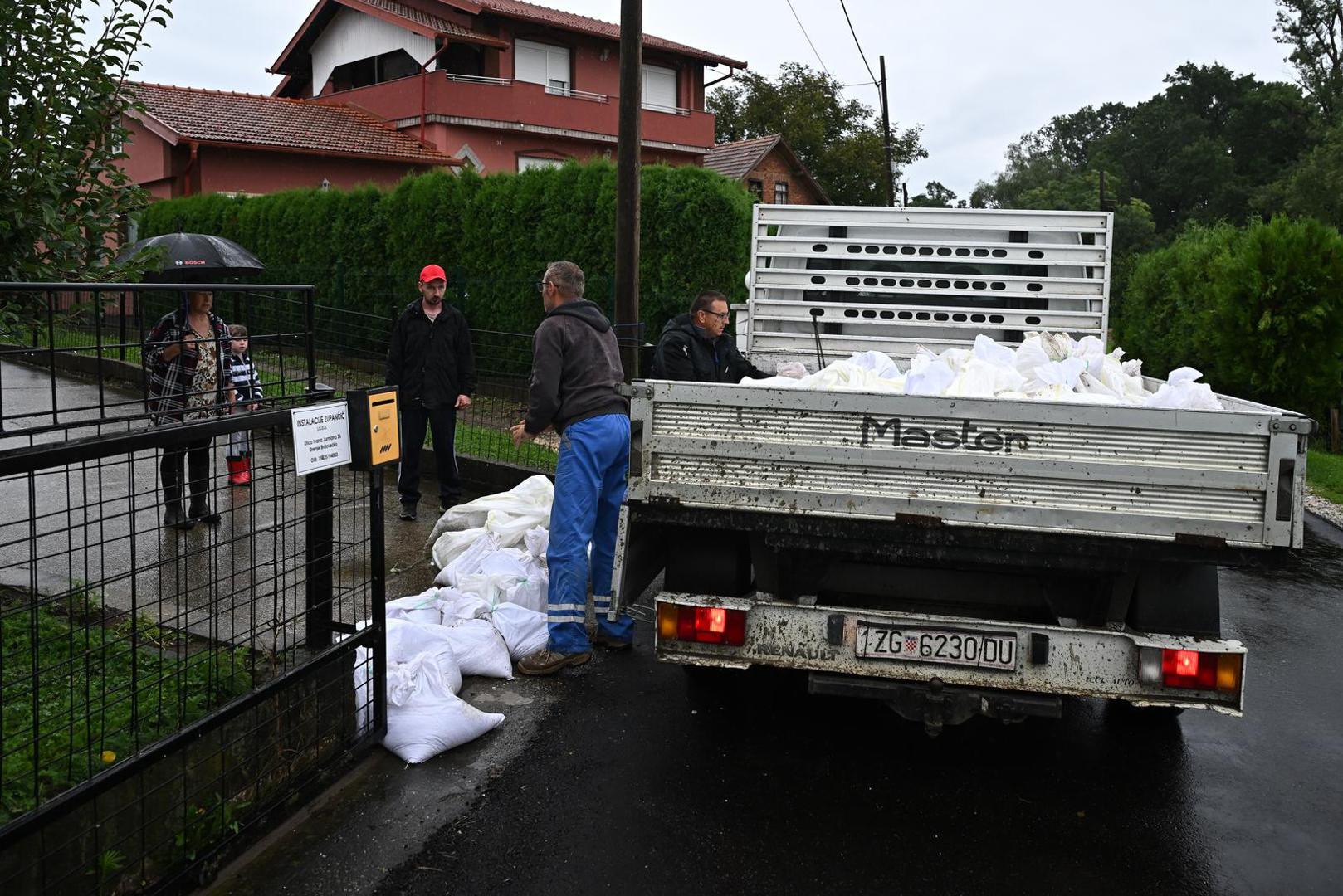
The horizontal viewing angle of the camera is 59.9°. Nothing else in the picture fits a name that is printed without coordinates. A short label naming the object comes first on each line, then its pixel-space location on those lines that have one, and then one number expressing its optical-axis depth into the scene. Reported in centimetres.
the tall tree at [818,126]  4656
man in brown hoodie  558
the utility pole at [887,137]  3353
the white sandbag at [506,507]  738
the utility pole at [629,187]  895
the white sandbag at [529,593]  613
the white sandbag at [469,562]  648
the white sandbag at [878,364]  542
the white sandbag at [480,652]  537
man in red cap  866
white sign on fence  388
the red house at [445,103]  2897
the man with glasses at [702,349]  658
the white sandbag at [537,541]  680
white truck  392
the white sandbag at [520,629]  566
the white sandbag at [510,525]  692
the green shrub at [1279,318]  1433
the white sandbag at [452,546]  694
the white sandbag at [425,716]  452
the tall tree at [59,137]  432
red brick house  3900
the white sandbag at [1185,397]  451
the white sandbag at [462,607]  579
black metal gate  304
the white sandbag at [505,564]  641
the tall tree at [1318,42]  5262
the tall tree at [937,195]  6469
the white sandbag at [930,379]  479
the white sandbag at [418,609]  569
